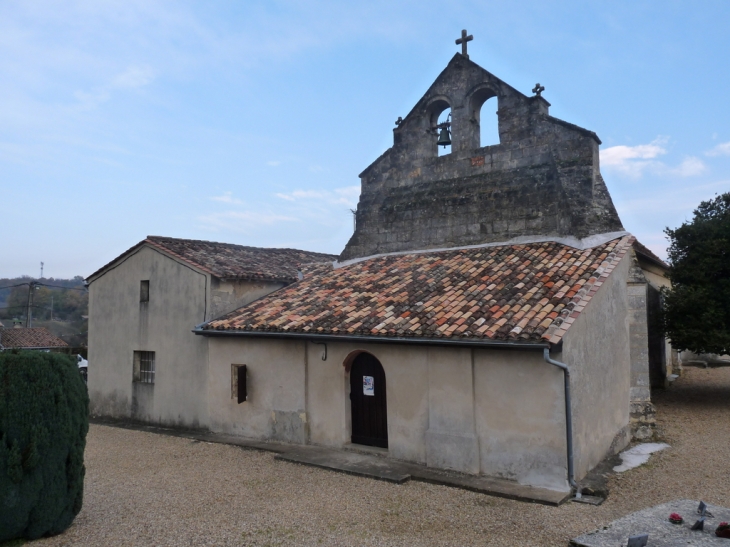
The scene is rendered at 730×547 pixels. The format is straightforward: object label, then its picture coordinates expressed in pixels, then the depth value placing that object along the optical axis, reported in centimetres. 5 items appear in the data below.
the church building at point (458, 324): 843
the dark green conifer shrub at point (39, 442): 587
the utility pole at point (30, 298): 3206
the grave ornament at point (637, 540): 557
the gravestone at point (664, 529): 586
